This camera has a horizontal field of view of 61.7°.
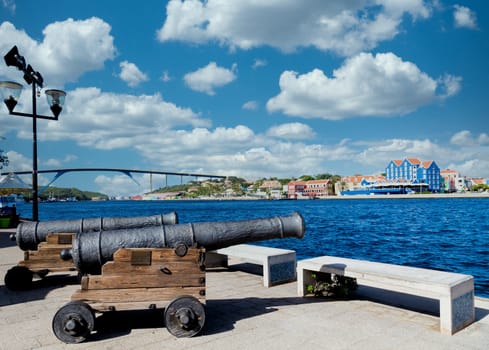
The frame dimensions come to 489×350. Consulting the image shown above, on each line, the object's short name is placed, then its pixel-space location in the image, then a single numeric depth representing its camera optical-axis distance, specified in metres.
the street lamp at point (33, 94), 8.96
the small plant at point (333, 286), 5.57
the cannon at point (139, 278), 4.08
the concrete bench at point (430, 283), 4.11
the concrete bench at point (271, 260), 6.35
